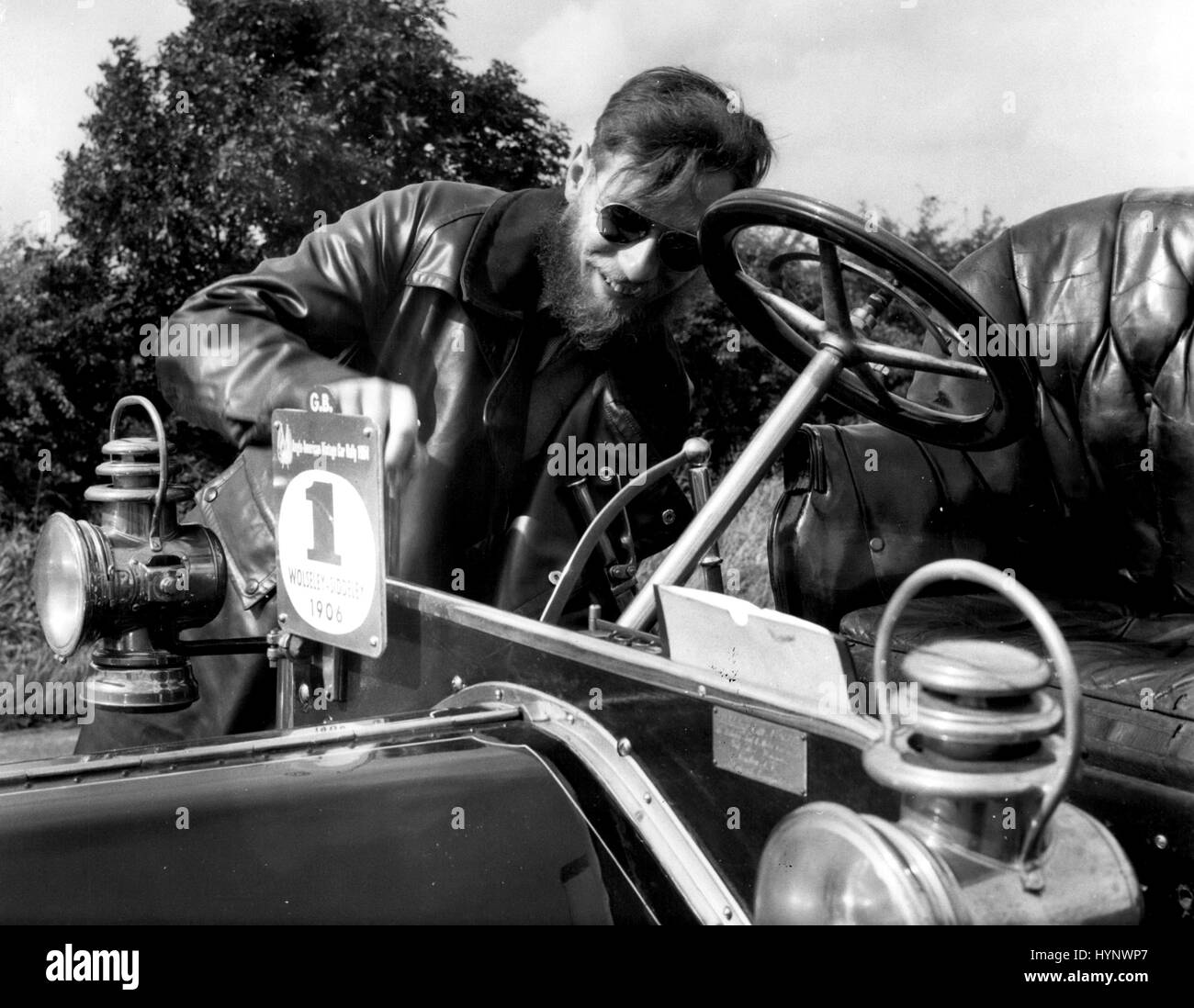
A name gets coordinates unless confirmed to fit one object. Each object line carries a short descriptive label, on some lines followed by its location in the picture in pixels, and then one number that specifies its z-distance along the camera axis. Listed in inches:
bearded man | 89.9
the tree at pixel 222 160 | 139.9
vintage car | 34.4
